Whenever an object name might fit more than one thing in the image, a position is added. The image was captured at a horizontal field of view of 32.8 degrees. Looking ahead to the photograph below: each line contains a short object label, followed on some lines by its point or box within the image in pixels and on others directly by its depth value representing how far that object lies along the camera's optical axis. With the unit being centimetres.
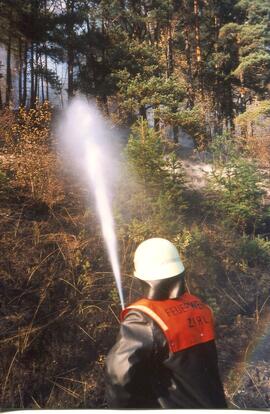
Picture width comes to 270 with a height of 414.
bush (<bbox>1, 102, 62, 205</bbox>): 900
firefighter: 236
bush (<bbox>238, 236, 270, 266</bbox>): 1048
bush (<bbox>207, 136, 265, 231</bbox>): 1112
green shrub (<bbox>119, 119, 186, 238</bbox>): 916
